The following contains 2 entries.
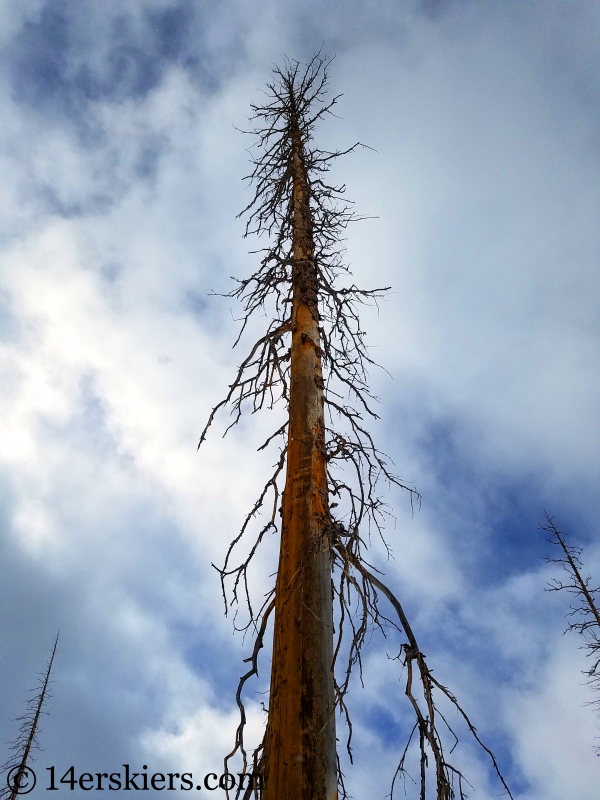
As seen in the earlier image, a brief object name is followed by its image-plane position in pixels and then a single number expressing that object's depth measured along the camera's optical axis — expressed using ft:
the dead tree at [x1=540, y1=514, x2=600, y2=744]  45.37
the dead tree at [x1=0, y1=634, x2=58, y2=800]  51.26
